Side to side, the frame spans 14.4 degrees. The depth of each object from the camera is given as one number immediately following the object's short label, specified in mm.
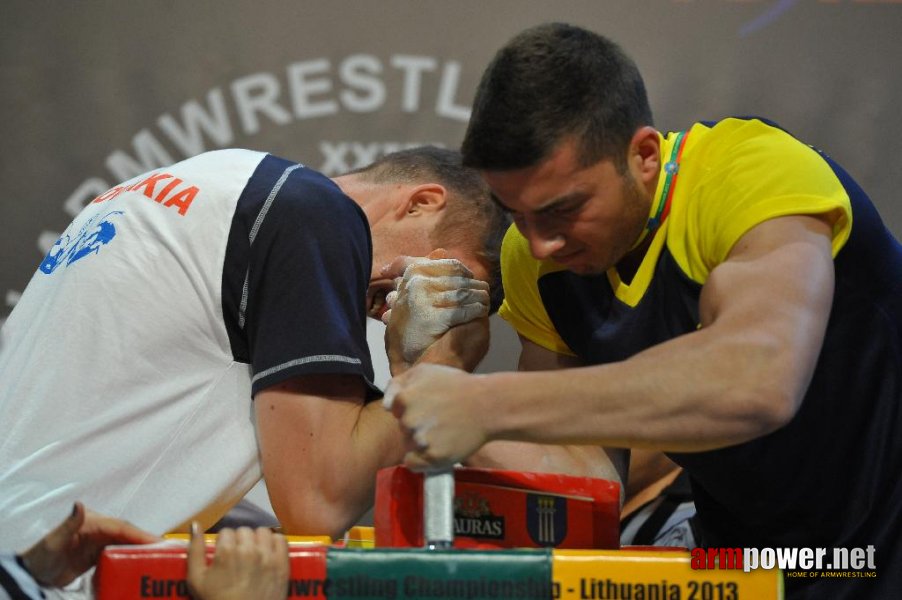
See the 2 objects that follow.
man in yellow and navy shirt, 3357
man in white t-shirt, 3608
